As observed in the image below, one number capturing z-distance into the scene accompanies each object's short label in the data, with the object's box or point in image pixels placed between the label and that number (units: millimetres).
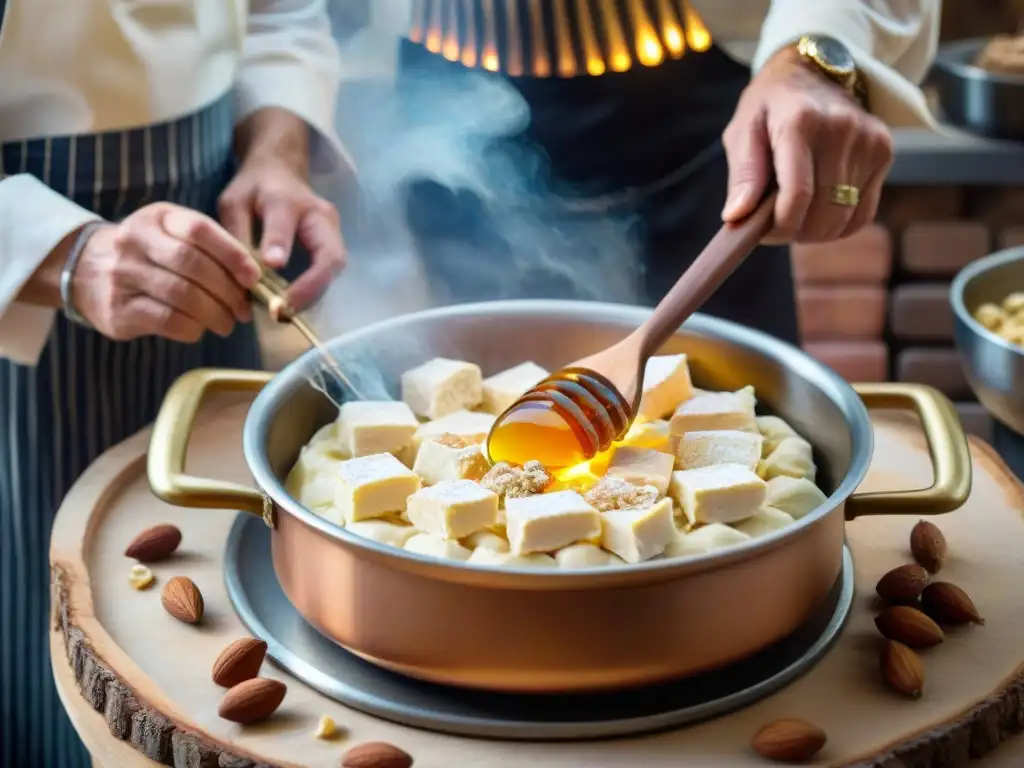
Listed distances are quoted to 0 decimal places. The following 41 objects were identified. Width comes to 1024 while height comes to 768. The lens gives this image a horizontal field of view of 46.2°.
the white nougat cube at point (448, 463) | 1292
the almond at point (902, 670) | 1099
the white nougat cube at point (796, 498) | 1285
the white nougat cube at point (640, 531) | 1111
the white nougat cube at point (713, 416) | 1405
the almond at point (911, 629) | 1172
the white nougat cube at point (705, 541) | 1163
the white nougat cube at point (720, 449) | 1337
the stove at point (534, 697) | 1070
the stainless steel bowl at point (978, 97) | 2719
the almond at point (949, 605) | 1208
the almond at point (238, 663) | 1126
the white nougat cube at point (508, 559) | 1121
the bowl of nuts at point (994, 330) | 1702
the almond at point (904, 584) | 1244
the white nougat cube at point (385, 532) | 1189
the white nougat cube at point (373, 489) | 1210
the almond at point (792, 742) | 1014
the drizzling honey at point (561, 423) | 1305
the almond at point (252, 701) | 1073
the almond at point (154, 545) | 1358
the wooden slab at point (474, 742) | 1046
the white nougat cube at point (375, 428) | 1379
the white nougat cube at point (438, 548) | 1138
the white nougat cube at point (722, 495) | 1191
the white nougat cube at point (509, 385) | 1490
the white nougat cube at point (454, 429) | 1390
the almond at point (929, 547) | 1323
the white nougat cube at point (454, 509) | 1145
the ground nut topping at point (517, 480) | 1236
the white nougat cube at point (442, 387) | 1482
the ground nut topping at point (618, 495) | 1188
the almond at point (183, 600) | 1234
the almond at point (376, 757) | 1002
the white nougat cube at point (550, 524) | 1113
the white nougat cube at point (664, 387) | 1452
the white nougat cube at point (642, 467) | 1242
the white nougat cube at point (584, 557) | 1118
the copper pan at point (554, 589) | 1008
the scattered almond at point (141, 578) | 1310
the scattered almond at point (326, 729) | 1068
